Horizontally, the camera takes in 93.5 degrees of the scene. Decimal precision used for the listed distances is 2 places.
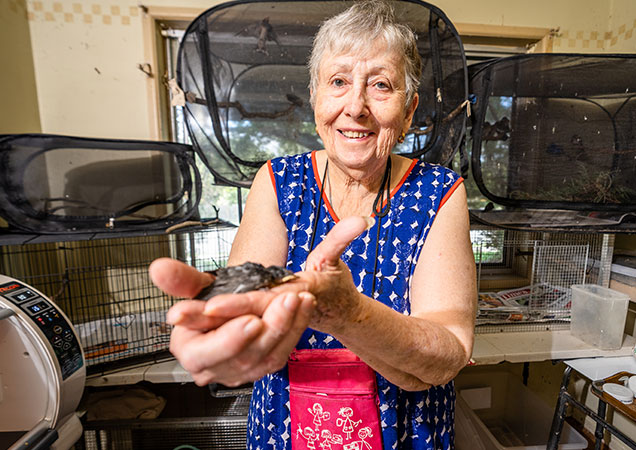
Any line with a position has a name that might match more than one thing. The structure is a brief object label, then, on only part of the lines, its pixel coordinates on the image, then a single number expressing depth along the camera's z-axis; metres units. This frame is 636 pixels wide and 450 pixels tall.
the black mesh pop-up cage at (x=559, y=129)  1.21
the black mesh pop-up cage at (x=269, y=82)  1.19
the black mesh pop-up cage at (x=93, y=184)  1.06
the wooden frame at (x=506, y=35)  1.56
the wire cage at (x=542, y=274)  1.35
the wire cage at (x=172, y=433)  1.16
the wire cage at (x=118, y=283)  1.19
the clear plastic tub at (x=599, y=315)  1.23
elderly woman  0.55
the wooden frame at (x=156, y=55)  1.44
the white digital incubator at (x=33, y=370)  0.83
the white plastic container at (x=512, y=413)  1.43
